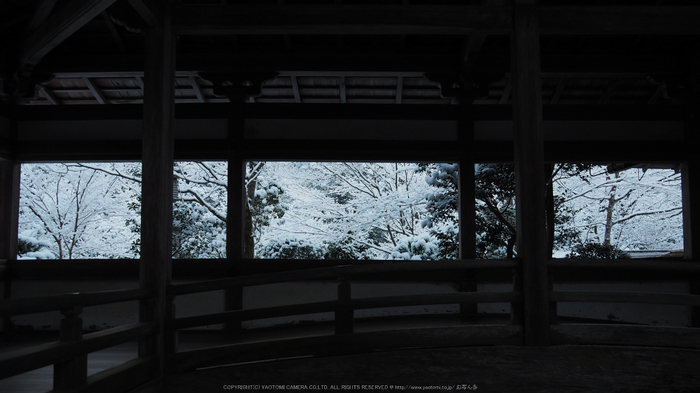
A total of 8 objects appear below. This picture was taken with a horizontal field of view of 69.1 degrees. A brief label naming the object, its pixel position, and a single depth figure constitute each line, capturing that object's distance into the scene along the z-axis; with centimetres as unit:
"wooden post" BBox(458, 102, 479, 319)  701
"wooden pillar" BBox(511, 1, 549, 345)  426
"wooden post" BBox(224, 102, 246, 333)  693
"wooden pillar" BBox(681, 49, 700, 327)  702
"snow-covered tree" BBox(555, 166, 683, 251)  1341
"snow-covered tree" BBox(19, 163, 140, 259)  1317
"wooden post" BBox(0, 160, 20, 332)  706
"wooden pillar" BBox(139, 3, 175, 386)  428
